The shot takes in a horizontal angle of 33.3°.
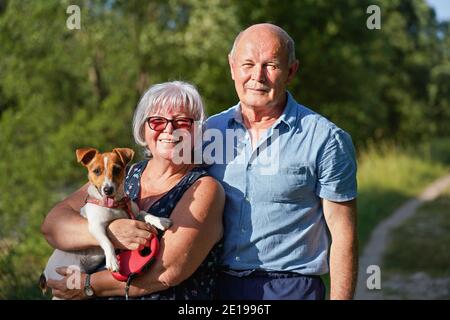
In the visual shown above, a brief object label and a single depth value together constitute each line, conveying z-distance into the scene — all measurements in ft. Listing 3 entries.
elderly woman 11.09
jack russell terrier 11.15
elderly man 11.37
